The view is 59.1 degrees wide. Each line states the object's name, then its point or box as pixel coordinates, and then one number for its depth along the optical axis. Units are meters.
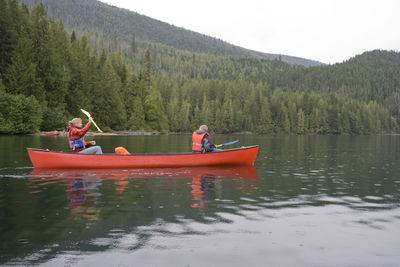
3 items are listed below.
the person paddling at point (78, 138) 15.84
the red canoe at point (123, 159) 15.59
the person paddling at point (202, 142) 17.48
